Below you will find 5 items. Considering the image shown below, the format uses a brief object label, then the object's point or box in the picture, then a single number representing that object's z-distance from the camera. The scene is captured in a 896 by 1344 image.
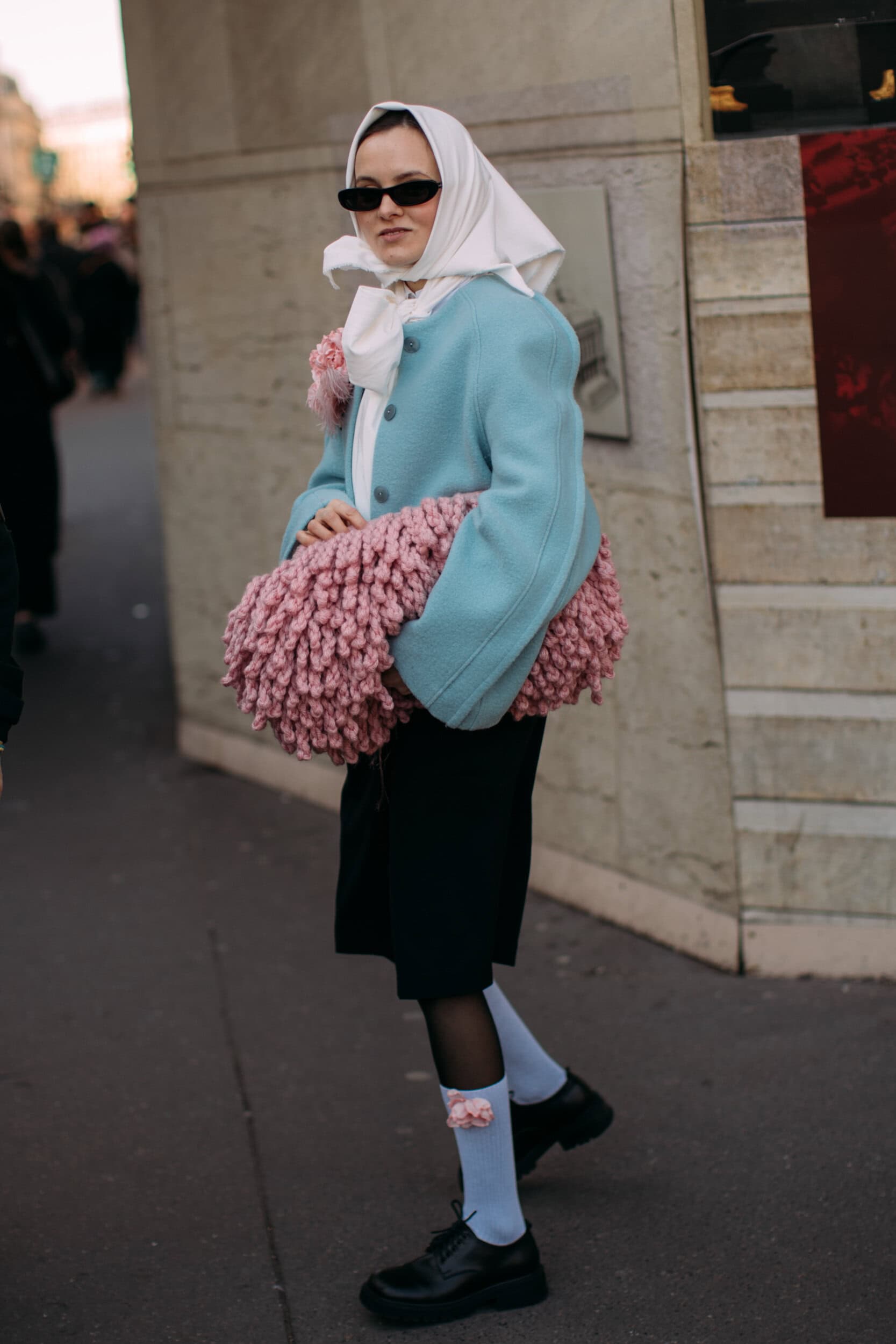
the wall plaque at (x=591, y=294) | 3.93
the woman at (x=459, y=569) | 2.52
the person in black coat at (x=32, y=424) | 7.79
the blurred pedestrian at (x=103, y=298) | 18.27
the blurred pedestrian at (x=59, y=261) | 20.42
